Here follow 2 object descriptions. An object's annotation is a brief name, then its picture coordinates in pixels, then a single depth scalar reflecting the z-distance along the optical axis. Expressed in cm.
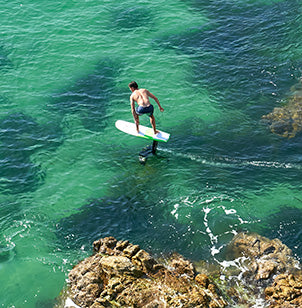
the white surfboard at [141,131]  2217
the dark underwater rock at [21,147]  2261
